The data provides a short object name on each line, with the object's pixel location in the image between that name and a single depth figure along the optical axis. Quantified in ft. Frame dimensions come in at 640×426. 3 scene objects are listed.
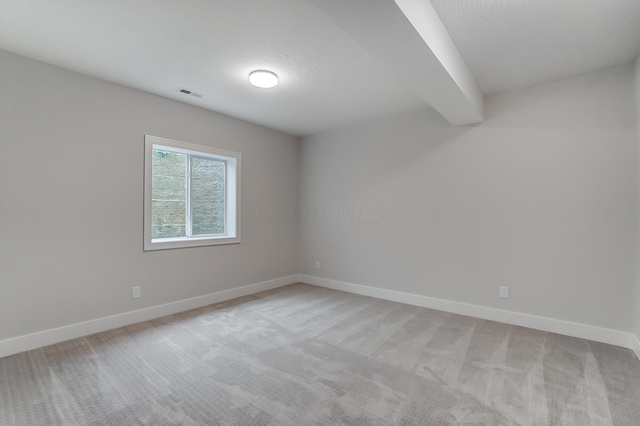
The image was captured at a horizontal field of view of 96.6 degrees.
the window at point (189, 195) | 11.13
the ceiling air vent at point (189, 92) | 10.39
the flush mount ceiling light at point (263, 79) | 8.93
